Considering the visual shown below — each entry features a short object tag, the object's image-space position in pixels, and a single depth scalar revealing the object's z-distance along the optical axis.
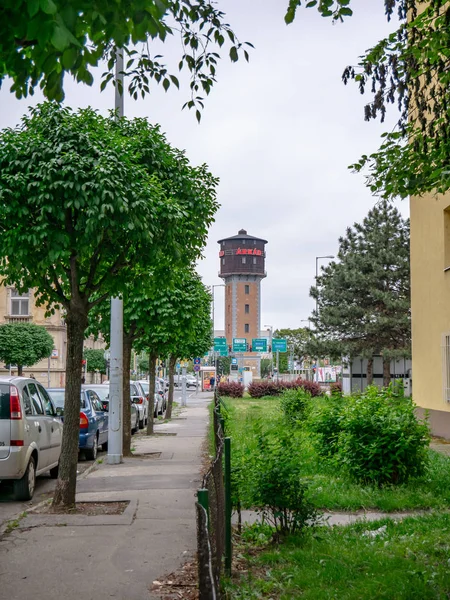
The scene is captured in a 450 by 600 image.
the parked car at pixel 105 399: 18.70
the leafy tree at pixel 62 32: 3.51
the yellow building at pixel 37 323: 60.72
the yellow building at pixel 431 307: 18.38
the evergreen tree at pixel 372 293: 44.19
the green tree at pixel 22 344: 52.16
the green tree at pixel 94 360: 64.69
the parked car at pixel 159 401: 36.53
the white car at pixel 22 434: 10.43
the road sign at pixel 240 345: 73.50
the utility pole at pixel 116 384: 15.14
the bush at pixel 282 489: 7.03
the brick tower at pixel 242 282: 119.56
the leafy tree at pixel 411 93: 7.98
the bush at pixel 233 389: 48.41
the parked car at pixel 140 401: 26.52
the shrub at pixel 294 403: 22.41
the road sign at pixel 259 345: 73.75
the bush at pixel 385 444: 10.04
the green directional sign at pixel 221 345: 72.44
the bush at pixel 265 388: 47.72
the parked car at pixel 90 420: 16.20
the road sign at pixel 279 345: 73.88
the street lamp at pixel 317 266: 50.89
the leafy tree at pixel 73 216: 8.99
